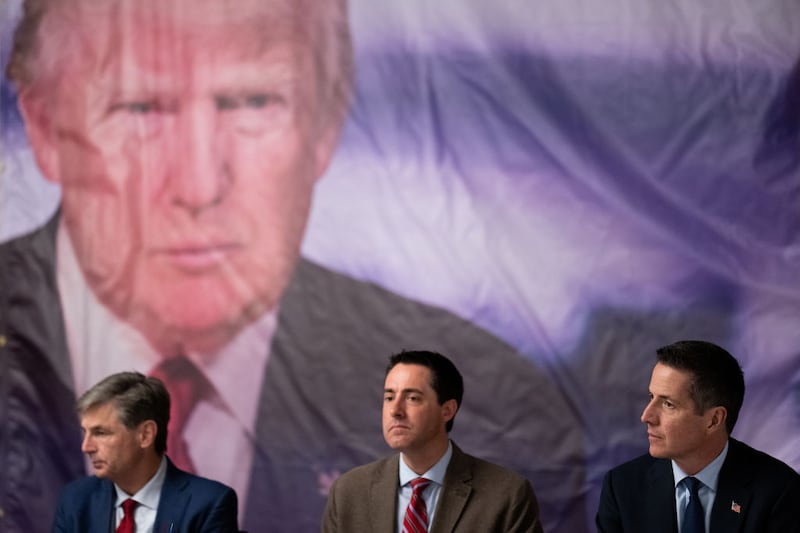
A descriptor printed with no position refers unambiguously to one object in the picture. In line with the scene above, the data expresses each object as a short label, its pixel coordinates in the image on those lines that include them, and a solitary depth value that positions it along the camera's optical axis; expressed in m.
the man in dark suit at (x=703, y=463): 5.91
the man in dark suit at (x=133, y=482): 6.79
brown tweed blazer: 6.41
